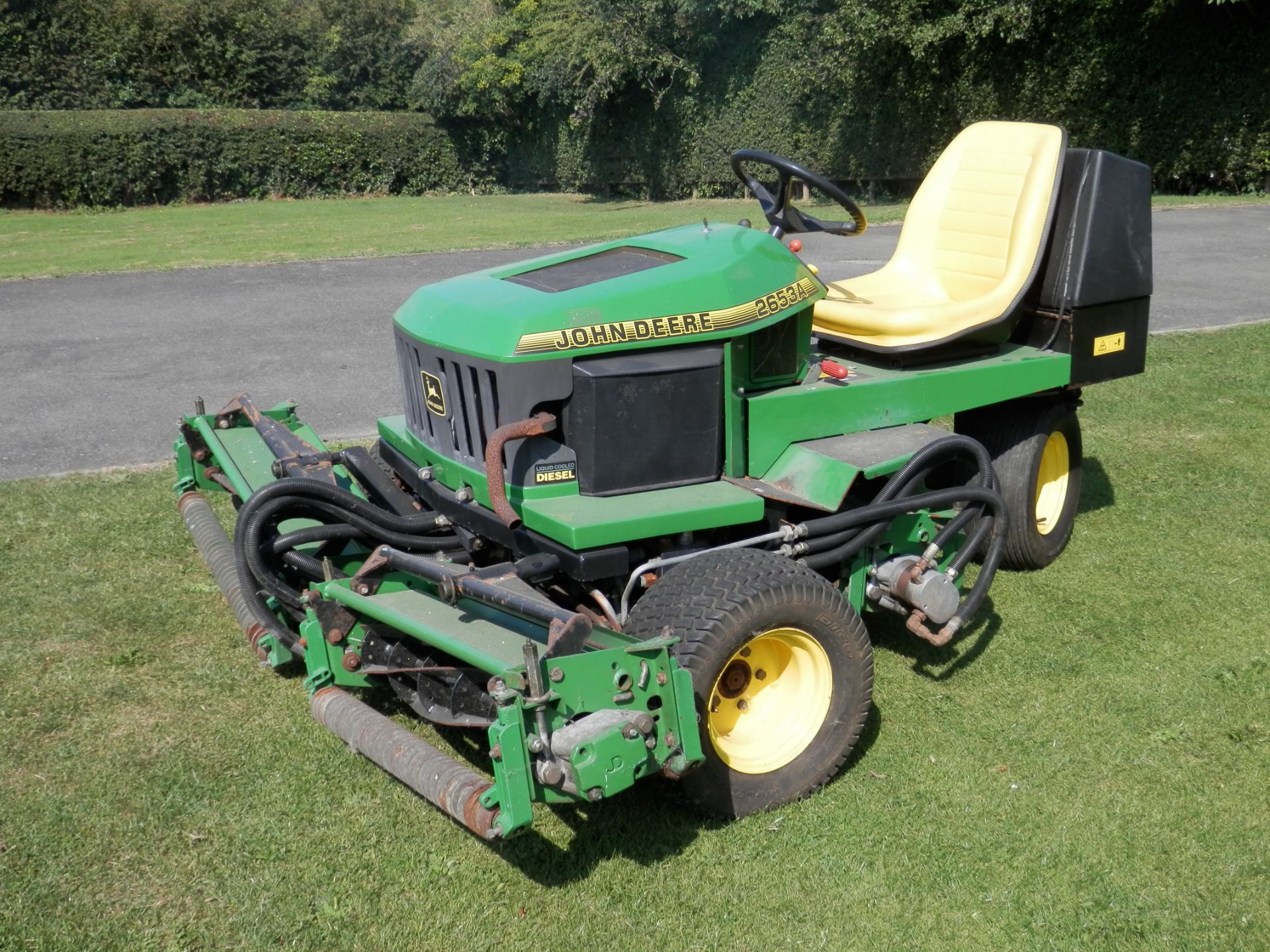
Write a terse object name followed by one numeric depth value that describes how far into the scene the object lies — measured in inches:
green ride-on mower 117.2
